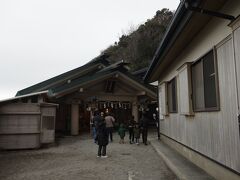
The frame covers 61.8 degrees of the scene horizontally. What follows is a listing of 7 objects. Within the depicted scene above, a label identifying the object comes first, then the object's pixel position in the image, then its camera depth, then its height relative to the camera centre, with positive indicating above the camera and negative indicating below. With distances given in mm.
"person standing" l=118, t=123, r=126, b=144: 11020 -1382
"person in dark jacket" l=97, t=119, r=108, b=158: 7668 -1109
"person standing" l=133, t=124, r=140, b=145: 10602 -1336
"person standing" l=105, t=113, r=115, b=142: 10870 -808
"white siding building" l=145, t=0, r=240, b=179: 3536 +564
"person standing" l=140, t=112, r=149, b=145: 10223 -992
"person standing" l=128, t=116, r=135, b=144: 10805 -1066
